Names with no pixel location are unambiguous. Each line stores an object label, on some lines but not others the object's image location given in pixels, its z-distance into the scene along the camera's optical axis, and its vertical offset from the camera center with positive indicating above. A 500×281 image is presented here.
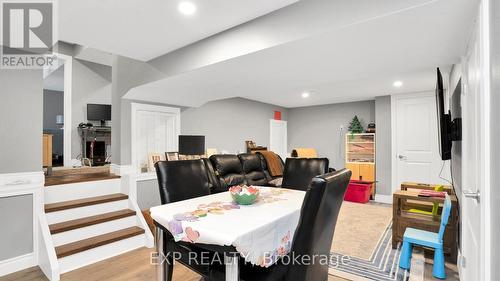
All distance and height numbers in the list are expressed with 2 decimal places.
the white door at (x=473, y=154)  1.15 -0.08
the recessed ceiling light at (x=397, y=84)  4.09 +0.98
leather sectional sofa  3.95 -0.54
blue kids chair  2.26 -0.99
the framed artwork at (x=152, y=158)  3.82 -0.29
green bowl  1.89 -0.45
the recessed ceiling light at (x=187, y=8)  1.88 +1.06
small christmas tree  6.02 +0.34
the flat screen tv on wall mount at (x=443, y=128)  1.96 +0.11
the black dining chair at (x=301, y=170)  2.80 -0.35
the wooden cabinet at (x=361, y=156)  5.64 -0.38
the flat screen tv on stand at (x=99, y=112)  5.28 +0.62
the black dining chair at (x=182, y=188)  1.70 -0.44
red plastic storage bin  5.16 -1.10
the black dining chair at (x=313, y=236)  1.21 -0.52
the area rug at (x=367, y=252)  2.36 -1.29
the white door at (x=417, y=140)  4.68 +0.01
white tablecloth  1.32 -0.50
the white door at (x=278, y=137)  6.79 +0.10
